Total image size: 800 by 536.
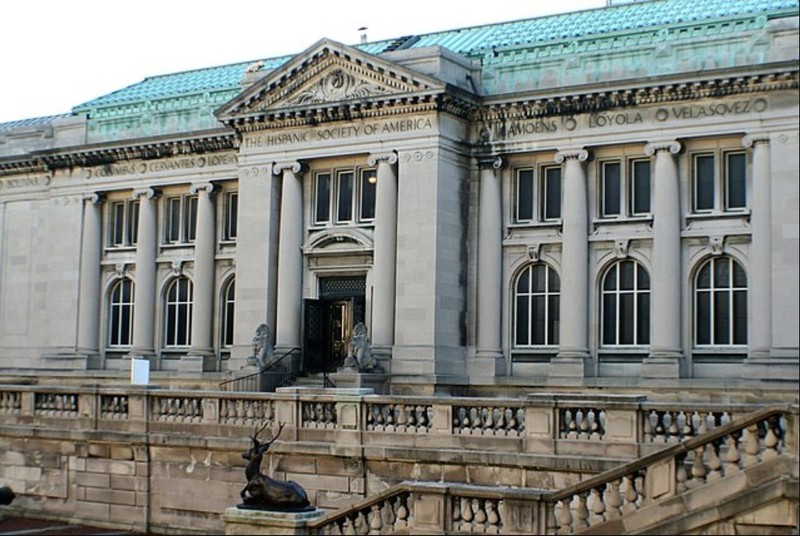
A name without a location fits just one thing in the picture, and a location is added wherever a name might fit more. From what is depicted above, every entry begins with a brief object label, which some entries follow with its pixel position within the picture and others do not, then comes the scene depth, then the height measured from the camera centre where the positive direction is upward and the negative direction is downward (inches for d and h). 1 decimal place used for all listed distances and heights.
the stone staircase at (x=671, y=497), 690.8 -79.6
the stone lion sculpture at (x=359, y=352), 1555.1 +10.7
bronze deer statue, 836.0 -91.4
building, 1467.8 +207.9
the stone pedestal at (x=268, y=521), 817.5 -108.3
